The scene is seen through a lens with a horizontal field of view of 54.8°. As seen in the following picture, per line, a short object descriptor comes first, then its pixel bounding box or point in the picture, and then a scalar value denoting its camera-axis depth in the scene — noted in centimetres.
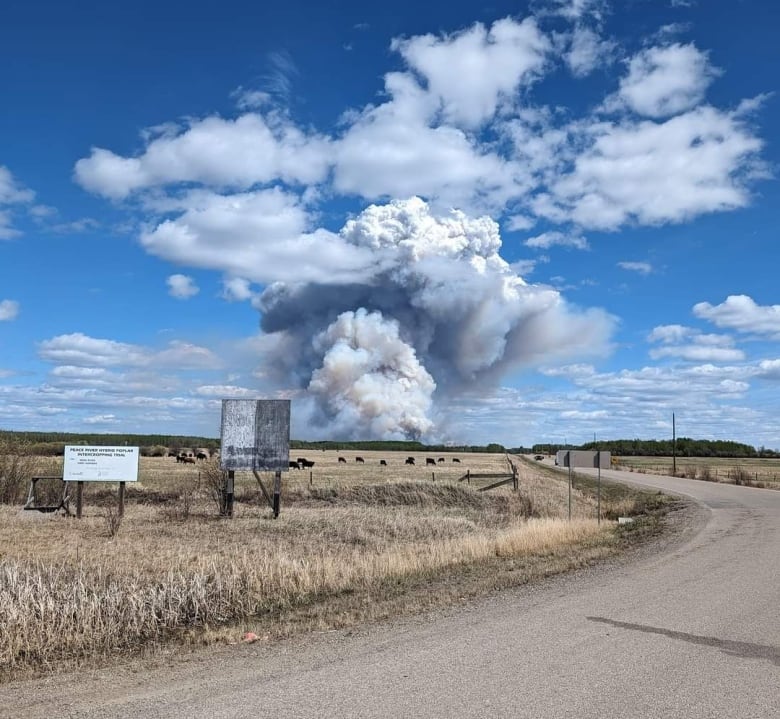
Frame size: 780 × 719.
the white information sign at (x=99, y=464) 2364
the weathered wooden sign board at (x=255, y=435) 2566
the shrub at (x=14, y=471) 2811
